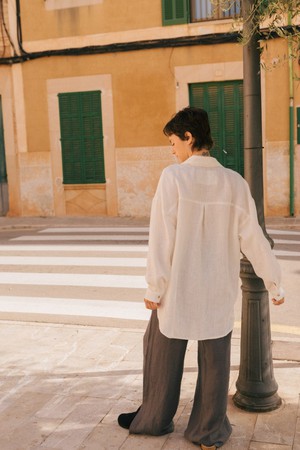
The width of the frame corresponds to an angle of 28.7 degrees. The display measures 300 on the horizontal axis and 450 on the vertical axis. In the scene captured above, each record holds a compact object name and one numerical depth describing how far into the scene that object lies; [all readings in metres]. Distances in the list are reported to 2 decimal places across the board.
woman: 3.07
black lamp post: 3.69
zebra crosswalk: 6.55
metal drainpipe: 13.12
